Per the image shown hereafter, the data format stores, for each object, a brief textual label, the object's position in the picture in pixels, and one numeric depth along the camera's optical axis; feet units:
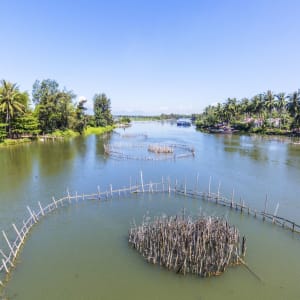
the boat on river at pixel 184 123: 407.81
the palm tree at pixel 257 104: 231.75
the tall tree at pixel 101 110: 257.34
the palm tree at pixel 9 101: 129.39
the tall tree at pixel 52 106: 165.78
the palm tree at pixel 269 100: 221.62
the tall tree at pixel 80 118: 198.80
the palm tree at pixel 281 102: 218.38
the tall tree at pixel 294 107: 192.48
